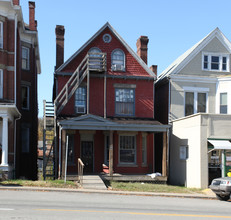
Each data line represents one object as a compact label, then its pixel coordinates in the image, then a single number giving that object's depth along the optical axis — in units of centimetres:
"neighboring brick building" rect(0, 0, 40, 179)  2244
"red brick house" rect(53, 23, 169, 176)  2569
